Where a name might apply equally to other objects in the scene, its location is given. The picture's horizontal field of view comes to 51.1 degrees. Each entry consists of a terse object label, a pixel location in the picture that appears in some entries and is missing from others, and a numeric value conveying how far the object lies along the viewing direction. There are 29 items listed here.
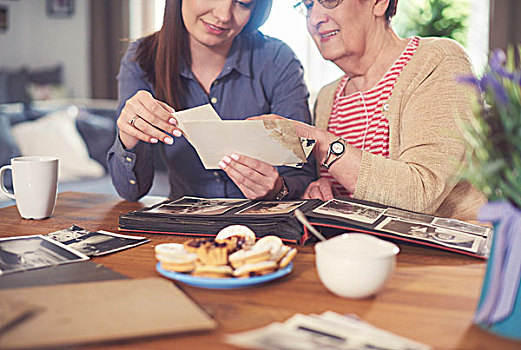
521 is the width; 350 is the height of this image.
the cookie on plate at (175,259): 0.79
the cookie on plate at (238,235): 0.84
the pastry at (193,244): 0.82
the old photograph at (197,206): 1.14
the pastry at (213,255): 0.78
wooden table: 0.62
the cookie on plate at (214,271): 0.76
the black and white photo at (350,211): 1.02
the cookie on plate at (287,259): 0.81
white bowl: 0.71
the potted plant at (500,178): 0.59
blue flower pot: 0.61
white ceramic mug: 1.21
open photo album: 0.97
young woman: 1.53
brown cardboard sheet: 0.59
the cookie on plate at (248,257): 0.77
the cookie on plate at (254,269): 0.76
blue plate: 0.75
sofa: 3.50
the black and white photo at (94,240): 0.97
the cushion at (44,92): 5.66
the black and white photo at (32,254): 0.87
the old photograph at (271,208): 1.09
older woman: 1.23
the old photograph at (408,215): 1.07
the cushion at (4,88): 5.42
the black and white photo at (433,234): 0.95
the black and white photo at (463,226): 1.04
